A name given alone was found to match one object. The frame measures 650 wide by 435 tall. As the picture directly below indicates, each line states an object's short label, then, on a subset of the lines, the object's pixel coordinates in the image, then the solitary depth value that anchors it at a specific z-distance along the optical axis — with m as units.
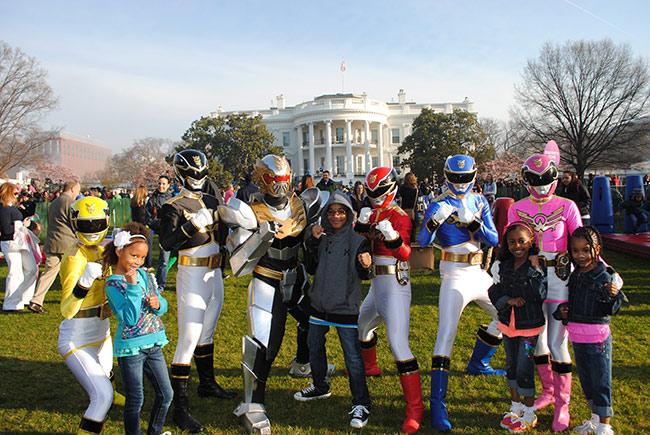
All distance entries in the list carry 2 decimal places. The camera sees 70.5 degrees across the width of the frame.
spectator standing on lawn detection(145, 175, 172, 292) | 8.68
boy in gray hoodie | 4.07
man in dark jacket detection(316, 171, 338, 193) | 13.86
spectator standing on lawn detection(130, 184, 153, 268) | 10.11
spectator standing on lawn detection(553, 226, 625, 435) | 3.66
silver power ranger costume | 4.02
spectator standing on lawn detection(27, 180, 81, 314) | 8.32
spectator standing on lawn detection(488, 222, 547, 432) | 3.77
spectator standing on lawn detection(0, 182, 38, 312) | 8.10
